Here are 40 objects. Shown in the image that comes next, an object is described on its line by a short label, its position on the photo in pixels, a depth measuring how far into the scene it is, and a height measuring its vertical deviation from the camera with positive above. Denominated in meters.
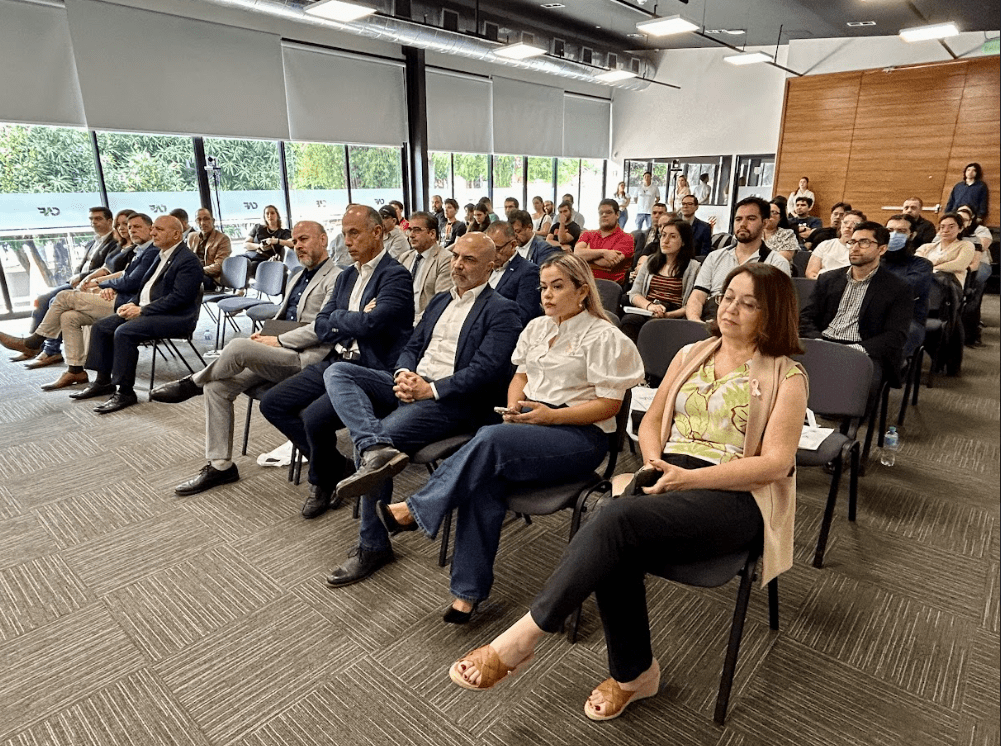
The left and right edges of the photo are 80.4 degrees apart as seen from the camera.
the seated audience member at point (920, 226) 6.26 -0.26
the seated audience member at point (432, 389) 2.30 -0.76
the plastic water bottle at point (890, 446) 3.37 -1.38
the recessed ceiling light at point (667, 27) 6.79 +1.96
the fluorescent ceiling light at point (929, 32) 6.99 +1.94
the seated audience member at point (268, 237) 7.01 -0.47
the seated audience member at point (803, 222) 7.25 -0.28
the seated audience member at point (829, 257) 4.96 -0.45
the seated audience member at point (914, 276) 3.55 -0.45
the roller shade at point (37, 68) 6.10 +1.34
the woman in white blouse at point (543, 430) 1.95 -0.76
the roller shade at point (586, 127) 13.27 +1.63
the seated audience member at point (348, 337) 2.74 -0.66
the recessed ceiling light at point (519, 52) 7.87 +1.94
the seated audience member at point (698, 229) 5.41 -0.25
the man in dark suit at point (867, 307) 3.09 -0.56
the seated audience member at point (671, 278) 3.99 -0.51
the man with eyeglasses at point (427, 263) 4.09 -0.42
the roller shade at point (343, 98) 8.55 +1.51
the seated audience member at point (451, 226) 8.30 -0.35
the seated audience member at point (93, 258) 5.32 -0.55
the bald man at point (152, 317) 4.14 -0.81
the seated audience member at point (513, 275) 3.57 -0.45
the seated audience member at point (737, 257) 3.58 -0.33
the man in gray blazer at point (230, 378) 2.96 -0.88
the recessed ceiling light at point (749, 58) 8.81 +2.05
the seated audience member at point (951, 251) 5.18 -0.44
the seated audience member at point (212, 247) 6.17 -0.49
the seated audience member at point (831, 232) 6.26 -0.32
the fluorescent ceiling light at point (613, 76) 9.99 +2.05
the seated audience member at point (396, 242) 4.86 -0.33
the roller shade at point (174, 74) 6.62 +1.48
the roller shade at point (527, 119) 11.63 +1.61
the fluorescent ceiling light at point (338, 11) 5.90 +1.87
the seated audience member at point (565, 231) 5.88 -0.30
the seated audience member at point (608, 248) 4.85 -0.39
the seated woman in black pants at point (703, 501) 1.53 -0.78
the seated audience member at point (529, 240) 4.77 -0.32
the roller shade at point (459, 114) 10.36 +1.51
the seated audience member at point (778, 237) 4.84 -0.29
